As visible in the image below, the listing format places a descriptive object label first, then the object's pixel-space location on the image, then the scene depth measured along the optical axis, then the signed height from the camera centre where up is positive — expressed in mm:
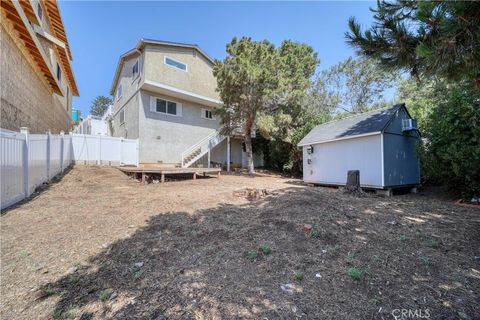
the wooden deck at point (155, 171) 9817 -510
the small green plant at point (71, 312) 2107 -1415
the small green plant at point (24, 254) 3218 -1318
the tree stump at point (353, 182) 7965 -796
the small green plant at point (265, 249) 3190 -1259
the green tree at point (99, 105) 52025 +12540
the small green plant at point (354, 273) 2589 -1305
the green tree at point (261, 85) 12281 +4153
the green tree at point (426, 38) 3588 +2208
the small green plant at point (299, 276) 2598 -1327
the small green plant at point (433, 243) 3490 -1309
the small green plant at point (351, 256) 2951 -1292
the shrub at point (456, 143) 6482 +468
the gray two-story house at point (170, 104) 13562 +3660
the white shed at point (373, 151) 8570 +344
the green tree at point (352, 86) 21312 +7006
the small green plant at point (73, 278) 2666 -1378
